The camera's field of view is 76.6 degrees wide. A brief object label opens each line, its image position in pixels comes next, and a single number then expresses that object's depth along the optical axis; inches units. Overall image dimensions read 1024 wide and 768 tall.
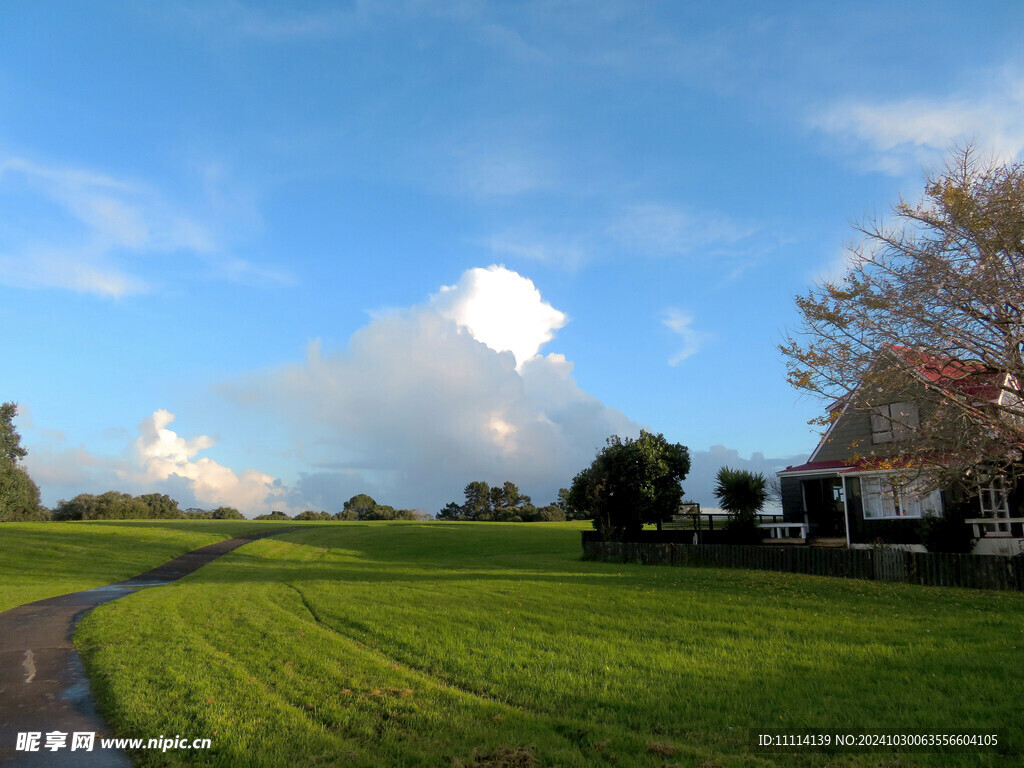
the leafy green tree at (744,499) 1259.2
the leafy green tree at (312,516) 3786.4
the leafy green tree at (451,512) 4074.6
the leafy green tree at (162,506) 3567.9
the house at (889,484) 706.8
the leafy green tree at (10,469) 2268.7
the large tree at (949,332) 657.6
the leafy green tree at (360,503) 4530.0
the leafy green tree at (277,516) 3739.2
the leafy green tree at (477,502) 4092.0
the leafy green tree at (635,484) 1409.9
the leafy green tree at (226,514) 3491.4
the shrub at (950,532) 947.3
